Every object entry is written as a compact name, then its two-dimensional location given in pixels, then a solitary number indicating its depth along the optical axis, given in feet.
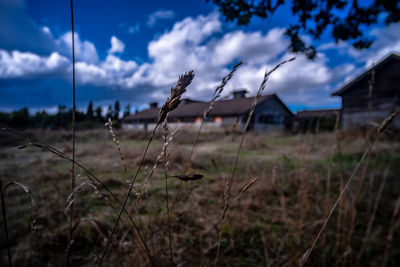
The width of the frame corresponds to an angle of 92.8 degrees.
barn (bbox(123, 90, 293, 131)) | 65.21
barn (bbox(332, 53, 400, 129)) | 34.45
